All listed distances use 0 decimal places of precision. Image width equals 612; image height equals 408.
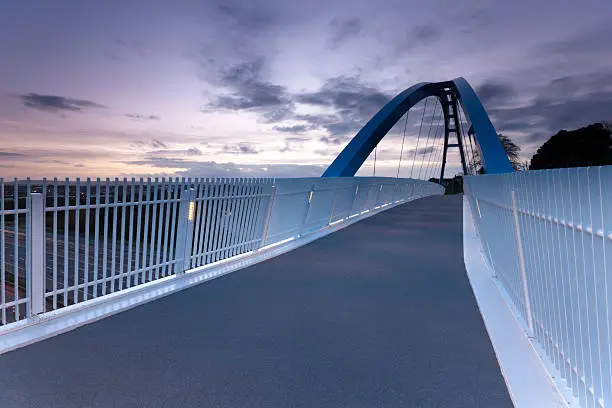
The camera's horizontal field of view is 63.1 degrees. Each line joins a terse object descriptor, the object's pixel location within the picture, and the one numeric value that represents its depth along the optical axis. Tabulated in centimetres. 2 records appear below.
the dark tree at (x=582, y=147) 6794
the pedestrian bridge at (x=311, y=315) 335
